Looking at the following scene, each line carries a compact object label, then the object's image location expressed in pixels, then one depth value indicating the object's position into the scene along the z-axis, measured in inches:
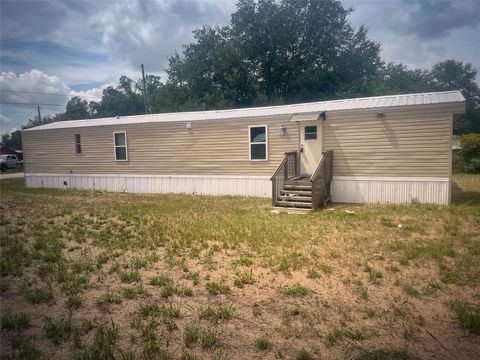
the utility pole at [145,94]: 1219.2
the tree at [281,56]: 1150.3
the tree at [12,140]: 2266.2
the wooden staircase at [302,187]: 384.5
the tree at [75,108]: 2365.5
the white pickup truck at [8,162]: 1299.2
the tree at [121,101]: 1849.8
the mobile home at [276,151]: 392.2
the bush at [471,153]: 788.0
